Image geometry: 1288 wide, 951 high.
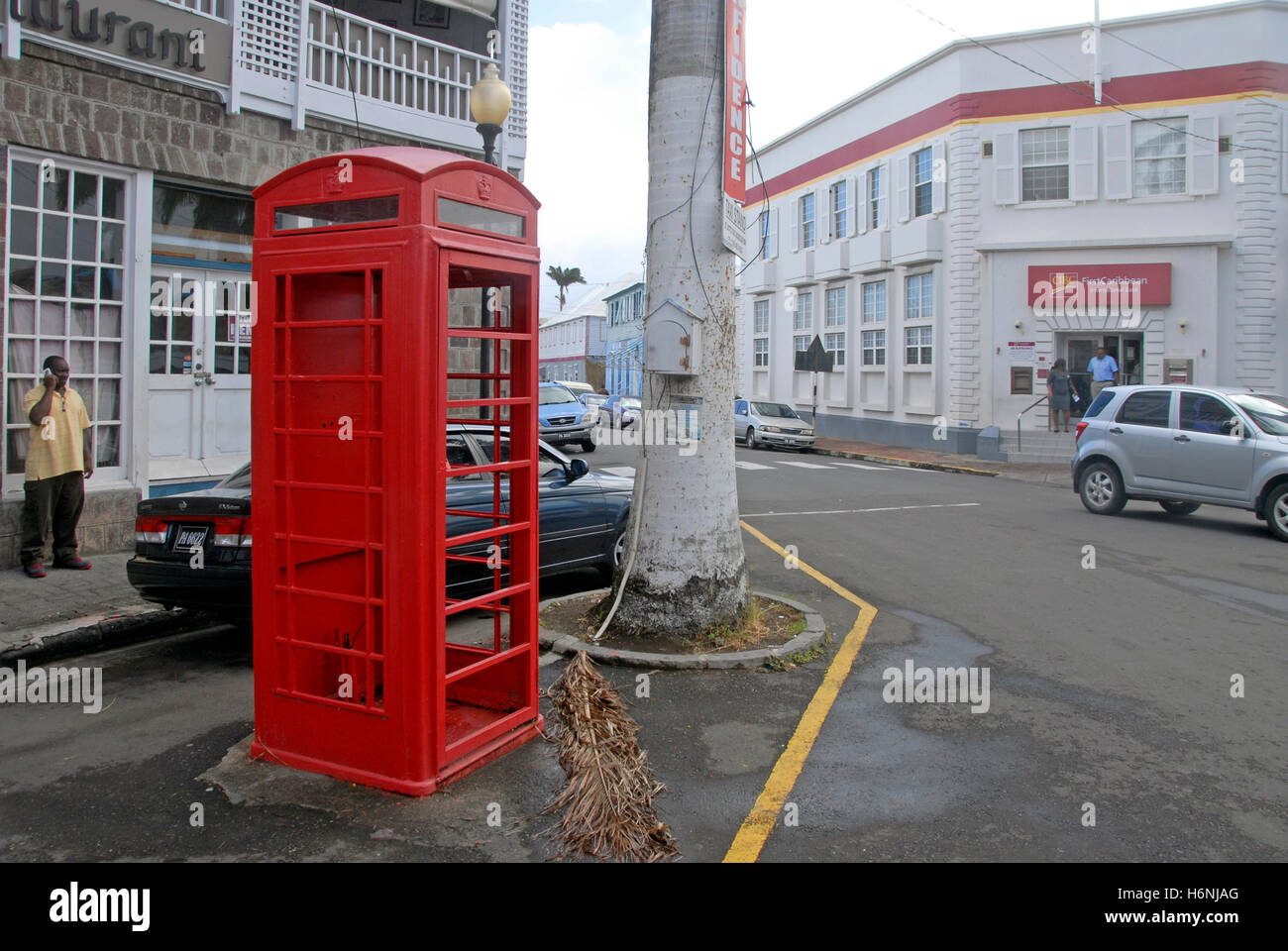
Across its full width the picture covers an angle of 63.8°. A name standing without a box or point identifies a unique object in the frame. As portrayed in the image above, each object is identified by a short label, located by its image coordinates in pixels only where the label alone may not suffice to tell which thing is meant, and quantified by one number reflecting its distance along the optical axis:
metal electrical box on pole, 6.96
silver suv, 12.24
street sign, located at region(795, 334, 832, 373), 30.23
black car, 6.83
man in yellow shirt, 9.02
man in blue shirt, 23.08
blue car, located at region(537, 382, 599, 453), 23.23
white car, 27.77
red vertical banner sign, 7.11
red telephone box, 4.45
